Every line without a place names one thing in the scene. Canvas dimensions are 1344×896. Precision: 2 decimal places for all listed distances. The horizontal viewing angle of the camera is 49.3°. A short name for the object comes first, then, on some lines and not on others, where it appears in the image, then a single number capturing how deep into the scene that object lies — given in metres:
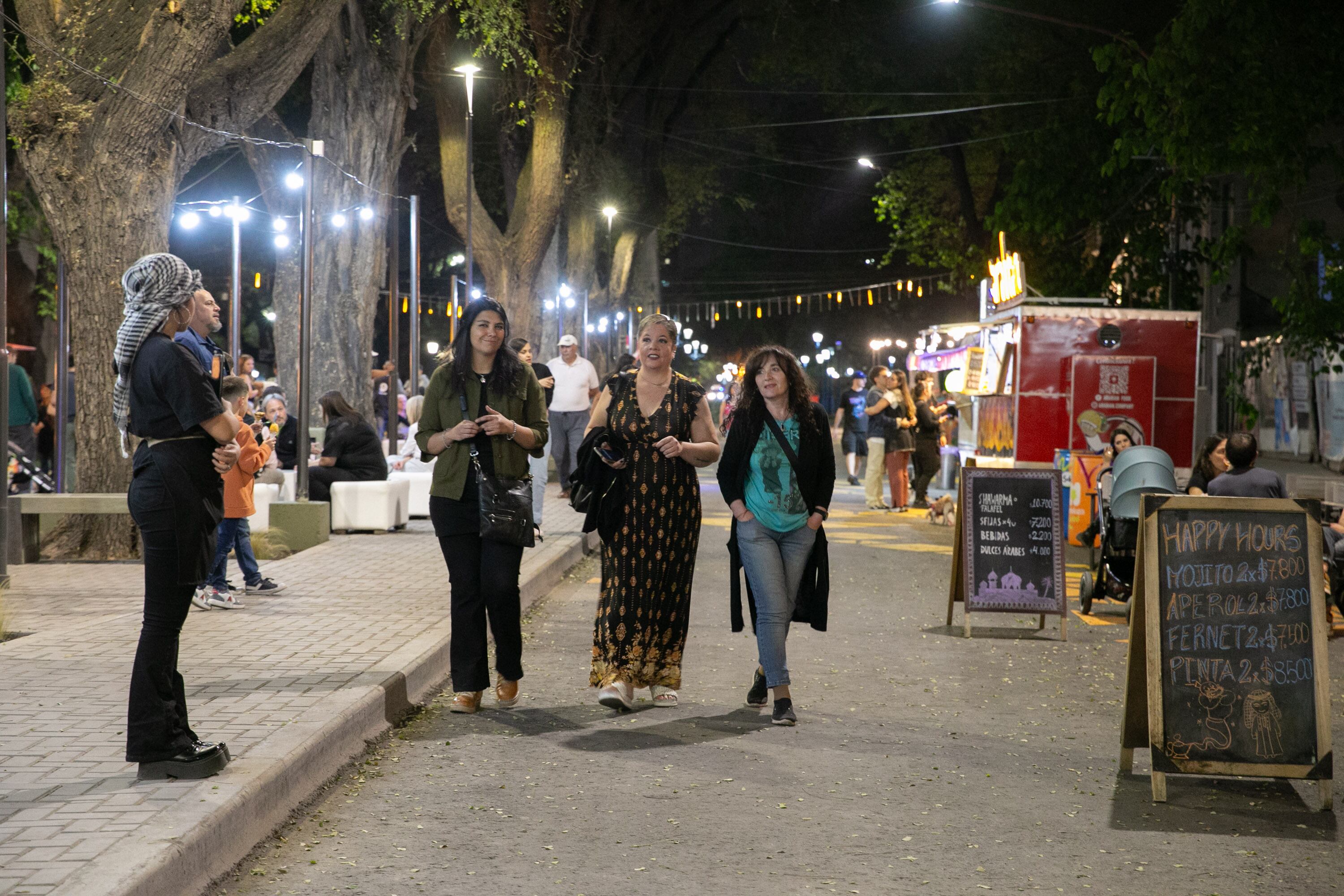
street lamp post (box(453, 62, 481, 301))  22.30
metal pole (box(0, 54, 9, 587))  10.52
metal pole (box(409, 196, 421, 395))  22.53
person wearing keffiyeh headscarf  5.25
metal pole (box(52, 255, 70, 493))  17.03
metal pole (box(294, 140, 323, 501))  14.93
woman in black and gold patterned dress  7.46
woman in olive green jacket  7.37
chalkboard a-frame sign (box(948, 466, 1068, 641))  10.48
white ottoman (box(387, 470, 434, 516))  17.06
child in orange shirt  9.96
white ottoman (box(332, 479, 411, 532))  15.38
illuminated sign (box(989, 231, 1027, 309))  21.73
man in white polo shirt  17.14
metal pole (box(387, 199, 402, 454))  23.77
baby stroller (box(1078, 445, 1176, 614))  10.85
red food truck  17.97
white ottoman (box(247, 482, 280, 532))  14.11
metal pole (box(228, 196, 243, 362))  21.77
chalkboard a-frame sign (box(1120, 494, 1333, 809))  5.98
